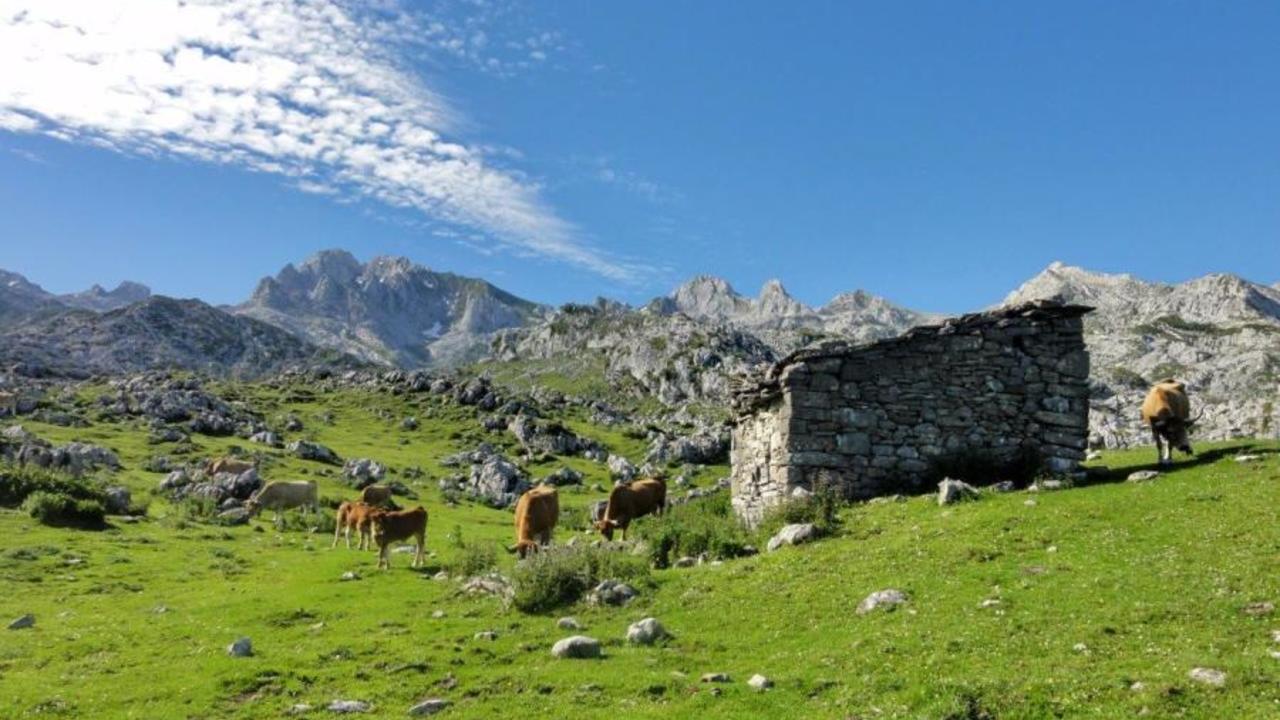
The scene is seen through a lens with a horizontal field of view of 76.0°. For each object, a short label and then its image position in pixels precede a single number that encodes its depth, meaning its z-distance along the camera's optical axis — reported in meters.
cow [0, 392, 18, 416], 67.00
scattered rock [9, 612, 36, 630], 18.52
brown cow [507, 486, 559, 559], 25.78
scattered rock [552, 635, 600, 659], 14.52
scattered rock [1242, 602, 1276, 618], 11.90
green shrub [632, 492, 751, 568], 21.59
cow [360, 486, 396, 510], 44.84
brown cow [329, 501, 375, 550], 31.58
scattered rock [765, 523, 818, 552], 20.44
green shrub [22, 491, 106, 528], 32.38
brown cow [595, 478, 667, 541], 28.27
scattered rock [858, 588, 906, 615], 14.77
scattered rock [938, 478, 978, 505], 21.03
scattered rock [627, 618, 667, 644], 15.09
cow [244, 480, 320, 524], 43.19
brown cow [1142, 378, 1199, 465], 23.59
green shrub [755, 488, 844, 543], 21.67
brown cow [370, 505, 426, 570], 26.48
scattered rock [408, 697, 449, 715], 12.55
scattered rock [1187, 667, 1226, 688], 9.96
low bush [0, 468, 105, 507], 34.50
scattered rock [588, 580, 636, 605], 18.11
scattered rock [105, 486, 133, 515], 36.38
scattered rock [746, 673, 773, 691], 12.10
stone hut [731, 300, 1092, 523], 24.08
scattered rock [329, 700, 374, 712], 12.76
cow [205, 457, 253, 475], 49.47
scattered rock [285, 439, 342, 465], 64.12
